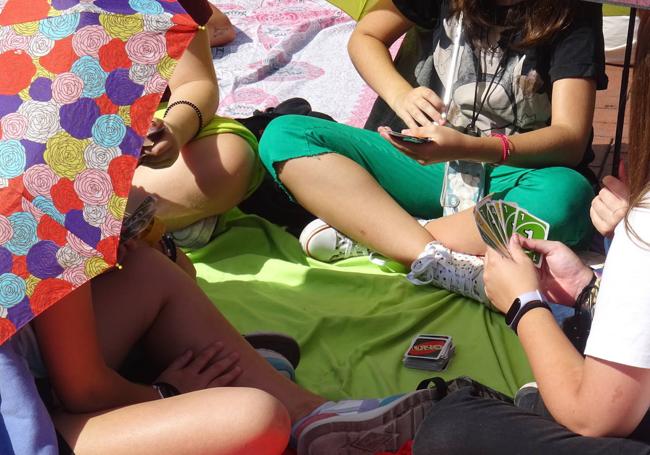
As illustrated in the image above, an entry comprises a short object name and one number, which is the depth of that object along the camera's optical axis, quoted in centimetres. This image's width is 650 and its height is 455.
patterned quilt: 382
